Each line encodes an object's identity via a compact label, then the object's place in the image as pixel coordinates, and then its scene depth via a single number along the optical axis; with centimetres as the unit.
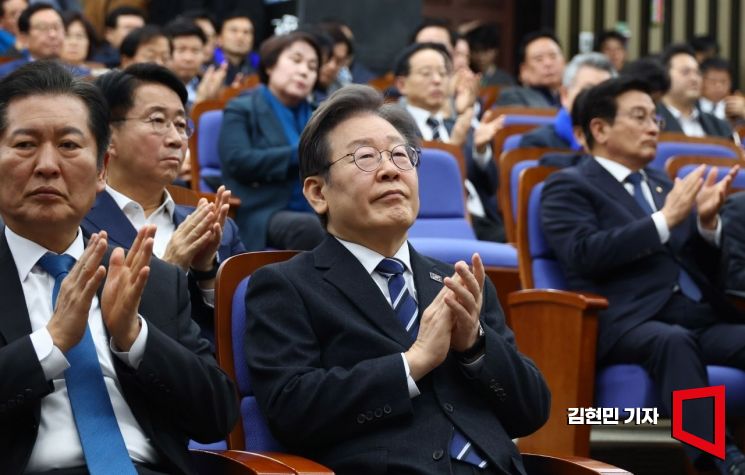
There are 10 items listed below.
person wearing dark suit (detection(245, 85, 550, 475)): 404
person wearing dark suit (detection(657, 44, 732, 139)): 1196
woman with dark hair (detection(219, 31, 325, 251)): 819
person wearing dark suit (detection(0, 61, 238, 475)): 357
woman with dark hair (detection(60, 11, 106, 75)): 1323
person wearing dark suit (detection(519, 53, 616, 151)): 924
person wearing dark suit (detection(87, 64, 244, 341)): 534
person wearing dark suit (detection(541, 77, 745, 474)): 617
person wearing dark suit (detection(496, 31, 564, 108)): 1334
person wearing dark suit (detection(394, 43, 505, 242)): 994
